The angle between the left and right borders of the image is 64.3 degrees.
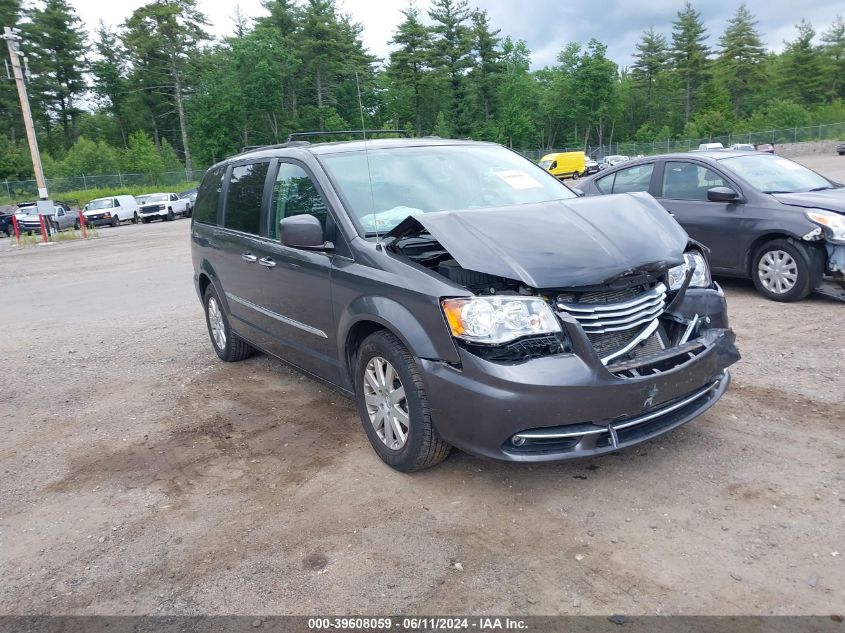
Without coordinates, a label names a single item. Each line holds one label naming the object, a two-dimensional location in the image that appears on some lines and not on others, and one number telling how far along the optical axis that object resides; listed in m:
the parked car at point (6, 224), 33.31
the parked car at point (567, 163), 45.03
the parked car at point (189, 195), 40.69
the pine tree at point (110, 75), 70.25
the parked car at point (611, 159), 54.66
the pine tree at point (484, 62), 72.50
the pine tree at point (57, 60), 62.22
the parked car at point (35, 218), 31.22
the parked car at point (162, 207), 36.00
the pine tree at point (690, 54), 86.62
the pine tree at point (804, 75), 79.31
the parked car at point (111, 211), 34.03
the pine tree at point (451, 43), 70.00
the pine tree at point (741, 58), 86.12
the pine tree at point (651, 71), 90.94
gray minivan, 3.21
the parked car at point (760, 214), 6.86
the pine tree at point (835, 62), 79.94
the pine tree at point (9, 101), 57.16
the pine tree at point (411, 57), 66.75
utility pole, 24.34
